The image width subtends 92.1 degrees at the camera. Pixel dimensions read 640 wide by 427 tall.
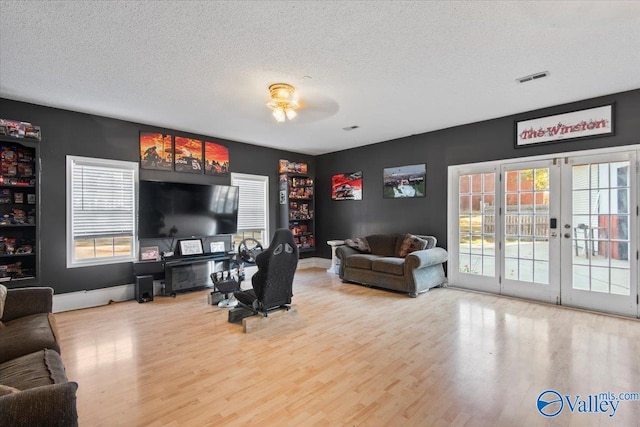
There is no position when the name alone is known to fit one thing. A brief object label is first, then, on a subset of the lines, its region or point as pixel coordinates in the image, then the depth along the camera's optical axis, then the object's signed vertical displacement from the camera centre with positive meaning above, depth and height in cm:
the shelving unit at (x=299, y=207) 680 +13
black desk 473 -93
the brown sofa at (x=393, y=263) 481 -85
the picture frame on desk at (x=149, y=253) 493 -66
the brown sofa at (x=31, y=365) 114 -83
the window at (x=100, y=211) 438 +2
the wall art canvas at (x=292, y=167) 692 +106
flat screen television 486 +5
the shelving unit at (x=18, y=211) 374 +2
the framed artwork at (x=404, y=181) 580 +62
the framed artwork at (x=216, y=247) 567 -64
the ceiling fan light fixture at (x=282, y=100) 344 +130
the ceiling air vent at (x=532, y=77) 326 +148
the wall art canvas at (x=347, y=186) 689 +62
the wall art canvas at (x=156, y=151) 499 +103
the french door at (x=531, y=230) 433 -25
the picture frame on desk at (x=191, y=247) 525 -59
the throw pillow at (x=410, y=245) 527 -55
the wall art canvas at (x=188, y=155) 538 +104
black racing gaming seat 335 -72
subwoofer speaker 458 -114
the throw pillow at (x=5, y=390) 118 -69
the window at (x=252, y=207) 629 +12
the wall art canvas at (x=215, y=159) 576 +103
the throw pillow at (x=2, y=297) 237 -66
